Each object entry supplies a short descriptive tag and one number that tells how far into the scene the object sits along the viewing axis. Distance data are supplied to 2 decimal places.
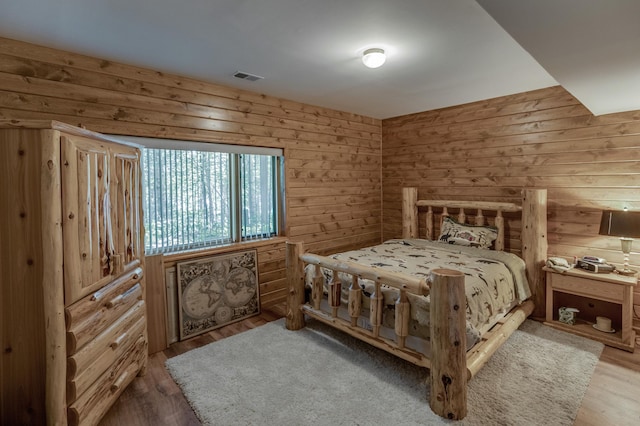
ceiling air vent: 2.84
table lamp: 2.56
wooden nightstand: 2.61
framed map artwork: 2.98
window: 2.91
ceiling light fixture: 2.31
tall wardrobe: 1.52
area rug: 1.90
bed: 1.87
